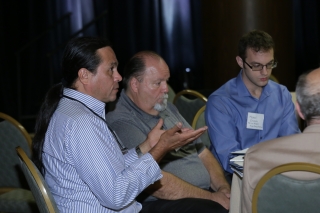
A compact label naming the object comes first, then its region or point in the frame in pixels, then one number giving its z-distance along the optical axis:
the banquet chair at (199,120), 3.30
